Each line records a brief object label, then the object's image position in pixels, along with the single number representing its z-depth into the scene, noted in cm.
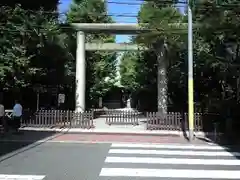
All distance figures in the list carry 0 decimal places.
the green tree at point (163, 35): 1066
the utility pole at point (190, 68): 797
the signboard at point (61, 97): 1236
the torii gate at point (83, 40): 1173
